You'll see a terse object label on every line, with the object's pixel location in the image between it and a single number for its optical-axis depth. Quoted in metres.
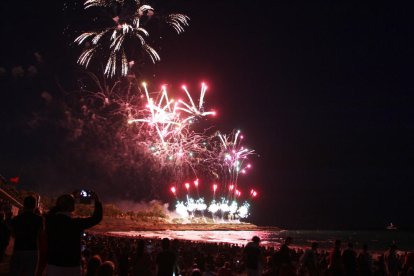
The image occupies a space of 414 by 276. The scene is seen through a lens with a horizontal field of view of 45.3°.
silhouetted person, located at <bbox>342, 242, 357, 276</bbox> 10.72
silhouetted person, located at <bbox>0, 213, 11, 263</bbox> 7.77
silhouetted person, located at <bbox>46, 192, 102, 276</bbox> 5.43
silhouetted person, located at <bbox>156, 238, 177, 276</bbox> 8.45
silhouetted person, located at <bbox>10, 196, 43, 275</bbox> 6.17
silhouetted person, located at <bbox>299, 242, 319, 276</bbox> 12.06
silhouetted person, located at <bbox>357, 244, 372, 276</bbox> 12.24
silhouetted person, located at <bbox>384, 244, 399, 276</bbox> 13.44
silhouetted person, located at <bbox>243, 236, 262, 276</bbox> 11.11
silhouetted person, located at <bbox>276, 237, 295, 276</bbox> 11.71
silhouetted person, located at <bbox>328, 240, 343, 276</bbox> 10.41
